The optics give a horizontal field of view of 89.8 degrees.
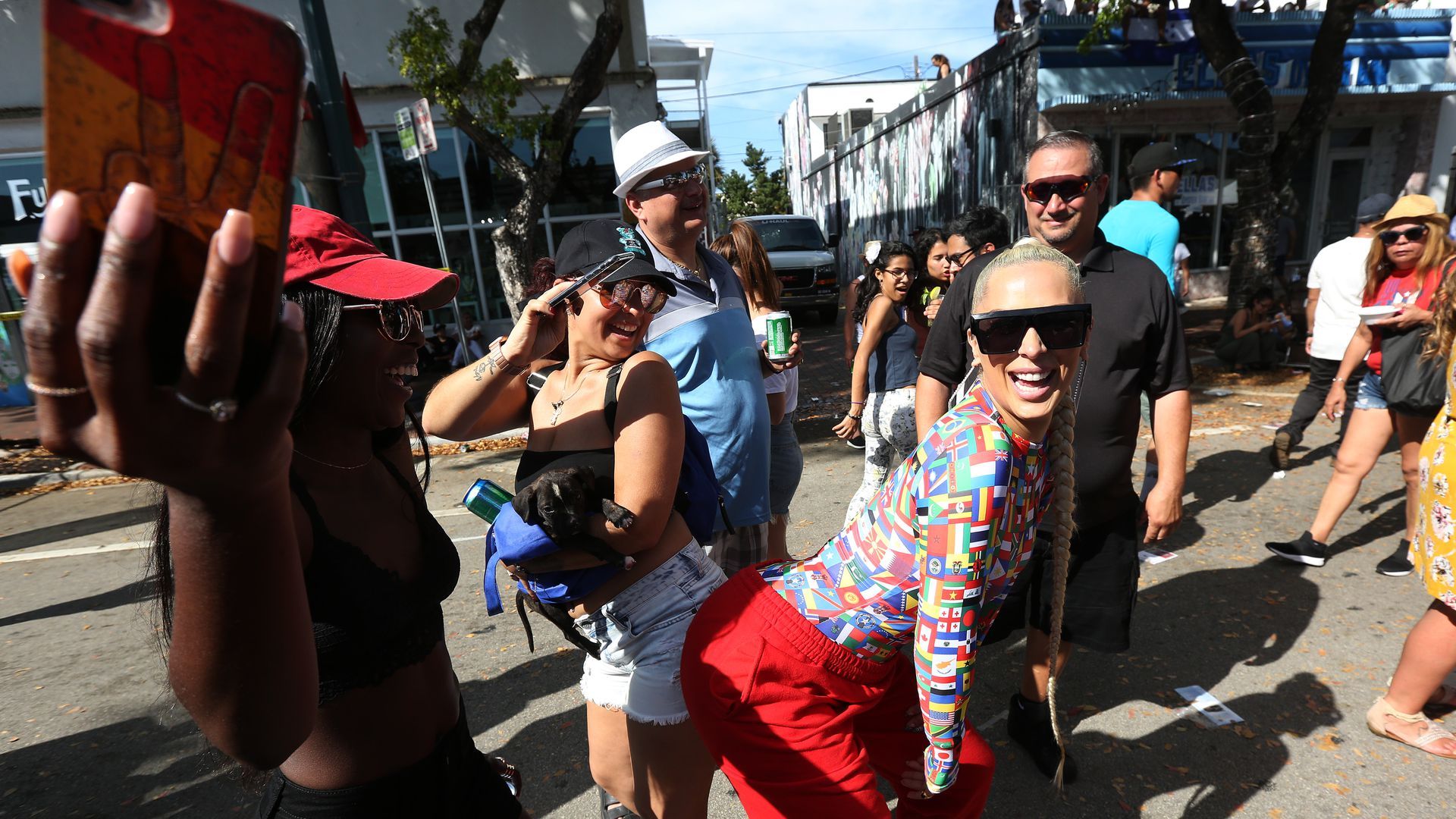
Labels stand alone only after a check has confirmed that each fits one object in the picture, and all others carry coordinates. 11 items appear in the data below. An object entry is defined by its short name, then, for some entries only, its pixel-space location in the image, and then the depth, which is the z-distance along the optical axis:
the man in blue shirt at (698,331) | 2.60
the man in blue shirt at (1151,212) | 4.14
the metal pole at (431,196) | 6.50
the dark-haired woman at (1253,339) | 8.46
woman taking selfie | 0.57
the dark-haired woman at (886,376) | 4.33
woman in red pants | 1.57
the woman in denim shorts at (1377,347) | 3.91
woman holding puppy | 1.81
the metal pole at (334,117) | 4.93
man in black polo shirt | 2.69
